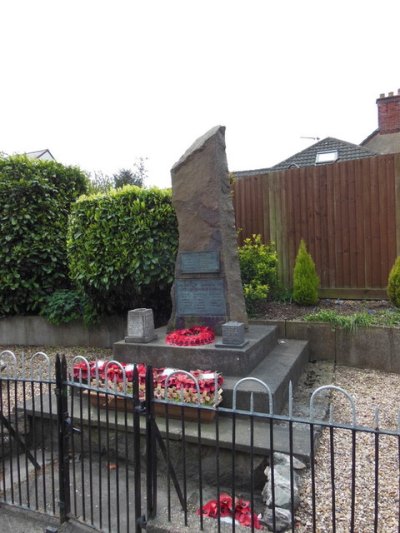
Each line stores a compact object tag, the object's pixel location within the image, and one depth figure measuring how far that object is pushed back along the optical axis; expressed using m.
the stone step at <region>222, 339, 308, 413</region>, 3.57
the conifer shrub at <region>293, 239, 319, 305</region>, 6.15
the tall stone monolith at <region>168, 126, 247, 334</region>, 5.11
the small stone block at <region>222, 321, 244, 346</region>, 4.21
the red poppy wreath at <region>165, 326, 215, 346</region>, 4.46
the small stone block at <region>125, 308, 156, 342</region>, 4.60
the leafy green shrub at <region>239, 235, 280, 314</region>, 6.00
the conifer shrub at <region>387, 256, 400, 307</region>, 5.51
